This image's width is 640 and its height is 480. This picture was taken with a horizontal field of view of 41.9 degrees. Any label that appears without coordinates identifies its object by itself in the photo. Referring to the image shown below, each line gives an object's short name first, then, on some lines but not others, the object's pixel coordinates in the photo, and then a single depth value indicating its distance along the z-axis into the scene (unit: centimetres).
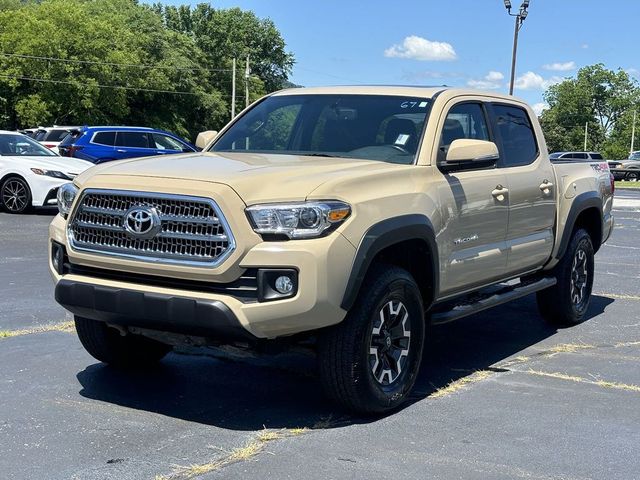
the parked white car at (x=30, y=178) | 1551
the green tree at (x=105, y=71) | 5200
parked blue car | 2055
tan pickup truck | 418
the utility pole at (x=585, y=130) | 12275
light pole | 3173
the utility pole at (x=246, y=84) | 7543
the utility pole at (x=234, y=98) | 7124
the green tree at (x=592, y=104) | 12600
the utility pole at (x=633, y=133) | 10914
